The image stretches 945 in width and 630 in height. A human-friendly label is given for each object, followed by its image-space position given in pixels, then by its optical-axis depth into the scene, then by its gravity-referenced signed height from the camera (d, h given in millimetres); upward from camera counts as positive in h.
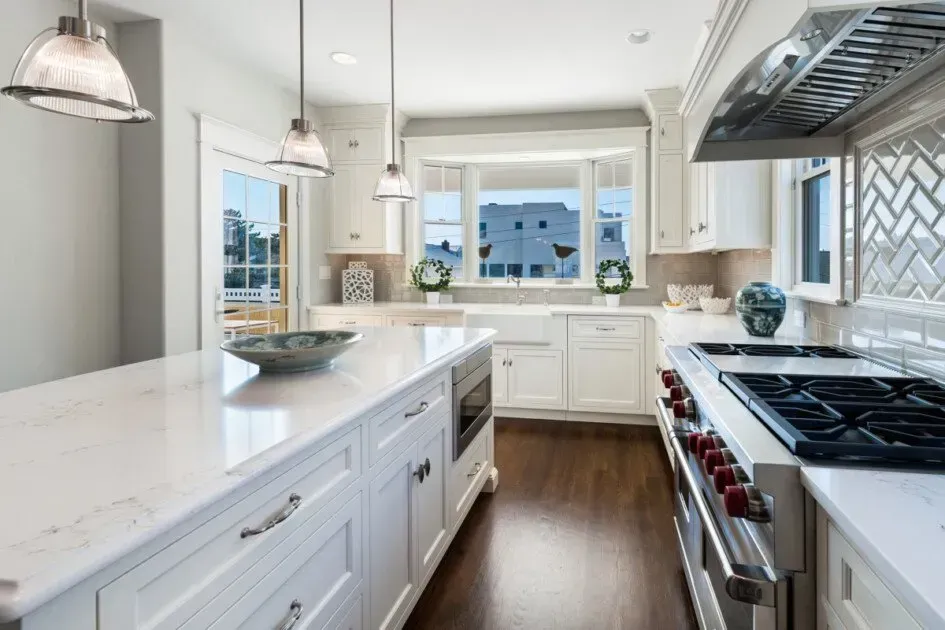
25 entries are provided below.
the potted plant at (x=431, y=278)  4855 +225
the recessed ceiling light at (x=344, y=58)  3641 +1604
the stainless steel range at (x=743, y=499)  894 -361
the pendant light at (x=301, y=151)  1943 +531
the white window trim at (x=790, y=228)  2549 +373
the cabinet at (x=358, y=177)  4695 +1065
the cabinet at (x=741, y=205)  3061 +543
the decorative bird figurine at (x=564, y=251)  5016 +466
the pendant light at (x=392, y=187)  2613 +540
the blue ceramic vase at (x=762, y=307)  2348 -16
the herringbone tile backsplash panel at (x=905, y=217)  1491 +255
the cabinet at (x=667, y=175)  4215 +972
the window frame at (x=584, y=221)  4629 +728
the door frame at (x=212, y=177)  3430 +777
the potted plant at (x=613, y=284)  4527 +171
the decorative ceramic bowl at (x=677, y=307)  4000 -28
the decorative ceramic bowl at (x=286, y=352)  1586 -142
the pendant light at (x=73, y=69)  1188 +503
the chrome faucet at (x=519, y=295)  4957 +73
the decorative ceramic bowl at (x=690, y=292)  4266 +85
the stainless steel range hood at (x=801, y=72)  1068 +573
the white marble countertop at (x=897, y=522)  560 -269
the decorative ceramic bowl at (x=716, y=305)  3820 -12
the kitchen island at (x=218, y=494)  676 -283
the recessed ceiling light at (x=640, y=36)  3271 +1573
